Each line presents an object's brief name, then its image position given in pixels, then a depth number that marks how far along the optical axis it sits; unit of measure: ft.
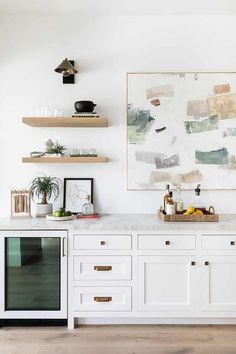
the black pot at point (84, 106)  9.45
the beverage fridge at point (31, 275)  8.47
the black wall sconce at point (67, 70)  9.28
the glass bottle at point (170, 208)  9.00
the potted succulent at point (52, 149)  9.60
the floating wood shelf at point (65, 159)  9.46
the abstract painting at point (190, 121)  10.03
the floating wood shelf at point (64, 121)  9.26
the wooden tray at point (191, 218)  8.88
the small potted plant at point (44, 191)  9.63
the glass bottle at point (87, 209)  9.65
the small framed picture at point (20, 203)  9.49
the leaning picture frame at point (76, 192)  10.07
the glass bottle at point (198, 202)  9.87
